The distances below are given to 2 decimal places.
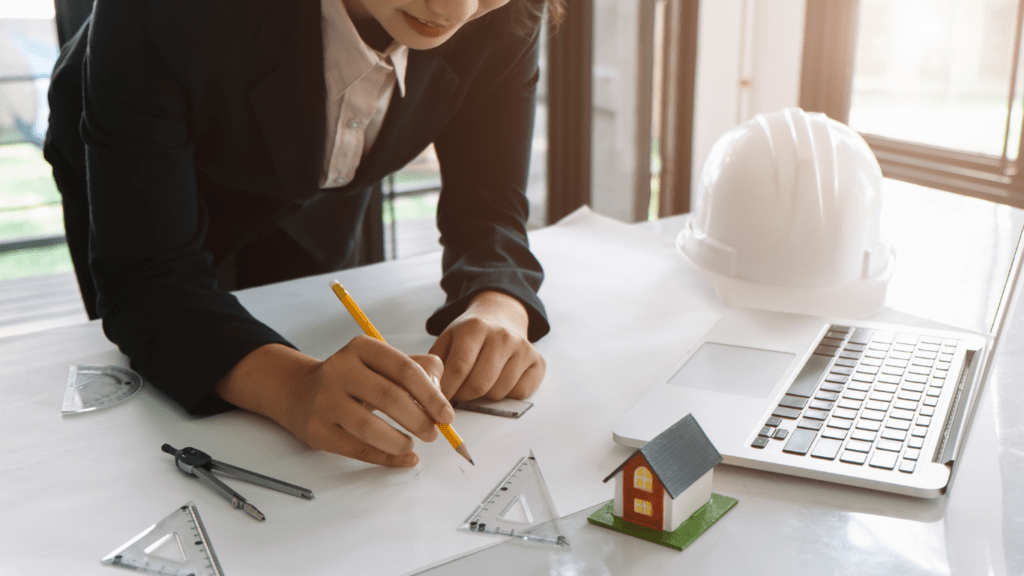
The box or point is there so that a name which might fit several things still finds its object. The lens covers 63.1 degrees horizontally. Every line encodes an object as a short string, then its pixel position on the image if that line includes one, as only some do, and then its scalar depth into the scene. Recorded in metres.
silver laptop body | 0.61
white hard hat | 0.97
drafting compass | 0.60
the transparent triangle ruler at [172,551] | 0.52
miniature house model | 0.54
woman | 0.70
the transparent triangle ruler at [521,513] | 0.56
